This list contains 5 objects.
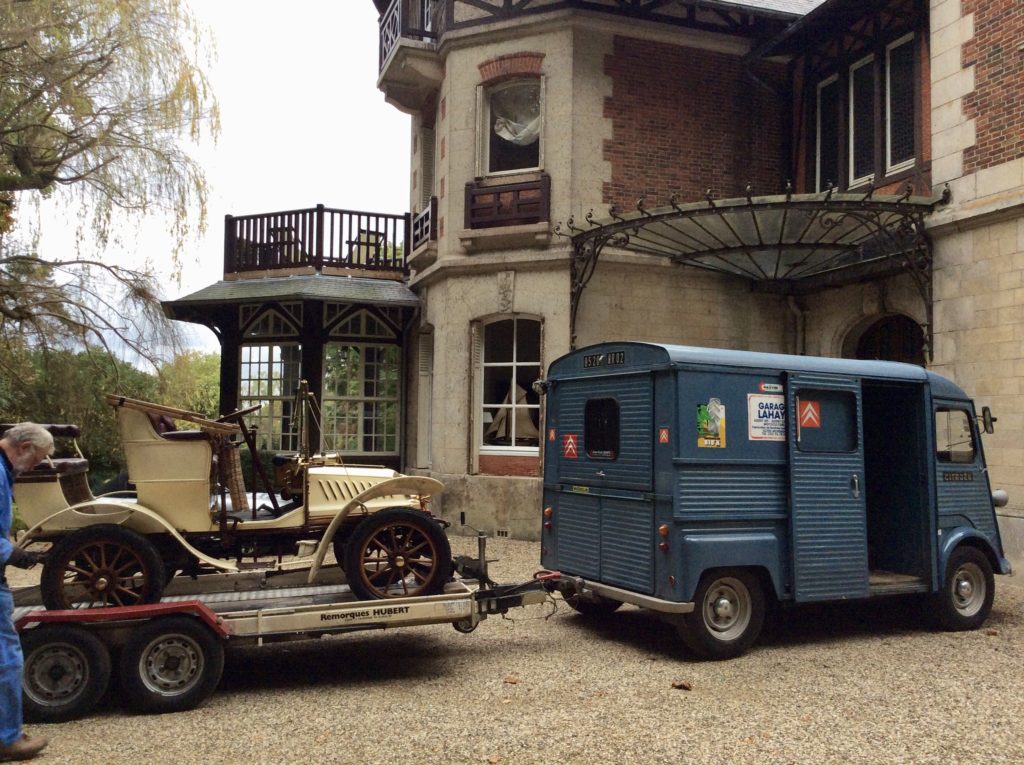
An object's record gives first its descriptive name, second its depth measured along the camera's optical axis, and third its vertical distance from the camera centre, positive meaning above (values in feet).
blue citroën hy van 22.53 -1.55
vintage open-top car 19.26 -2.14
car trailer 17.43 -4.32
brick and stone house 40.88 +12.93
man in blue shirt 15.06 -2.99
